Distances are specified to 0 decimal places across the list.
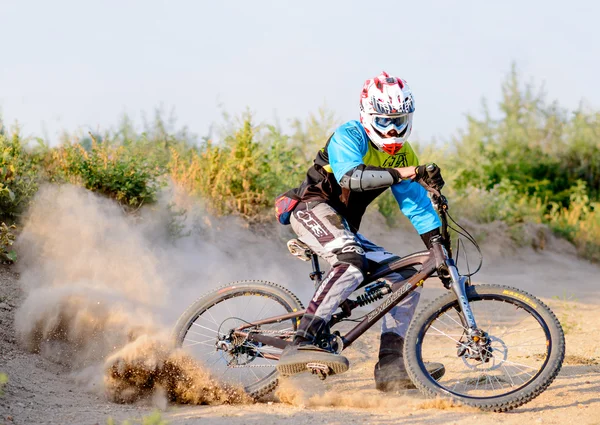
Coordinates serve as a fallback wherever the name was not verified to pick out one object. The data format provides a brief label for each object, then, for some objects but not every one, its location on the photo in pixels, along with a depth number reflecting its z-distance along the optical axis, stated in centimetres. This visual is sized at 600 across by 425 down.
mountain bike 947
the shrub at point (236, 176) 2027
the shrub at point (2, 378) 784
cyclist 957
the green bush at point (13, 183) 1448
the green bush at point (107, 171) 1659
